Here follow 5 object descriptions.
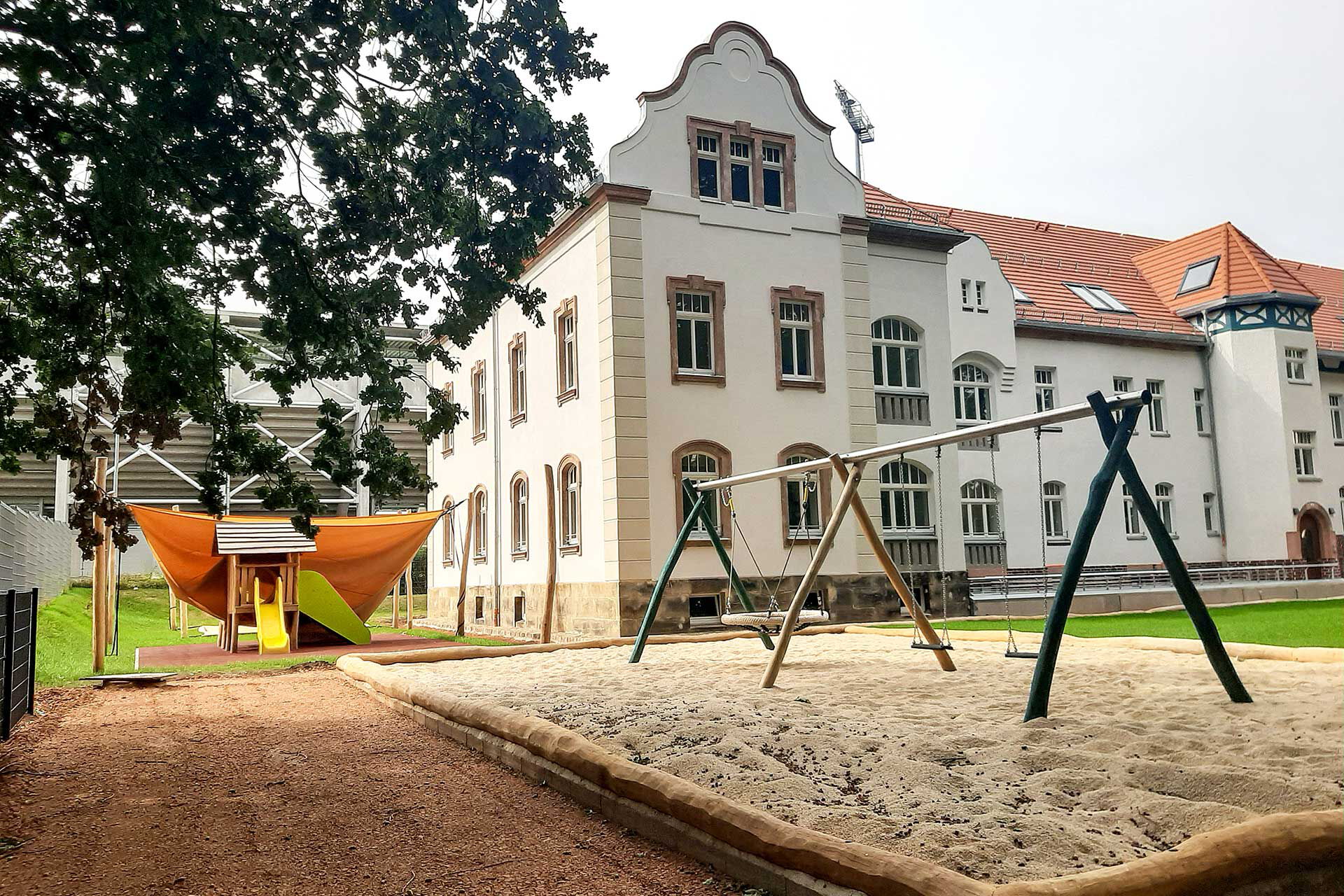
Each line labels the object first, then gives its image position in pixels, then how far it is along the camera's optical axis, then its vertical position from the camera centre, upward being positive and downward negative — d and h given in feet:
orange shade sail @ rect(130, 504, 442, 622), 55.67 +1.20
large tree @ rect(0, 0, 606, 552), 20.06 +8.04
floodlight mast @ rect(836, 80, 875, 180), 88.33 +37.16
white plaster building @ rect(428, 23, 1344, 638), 55.67 +11.10
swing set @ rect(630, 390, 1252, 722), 19.95 +0.09
